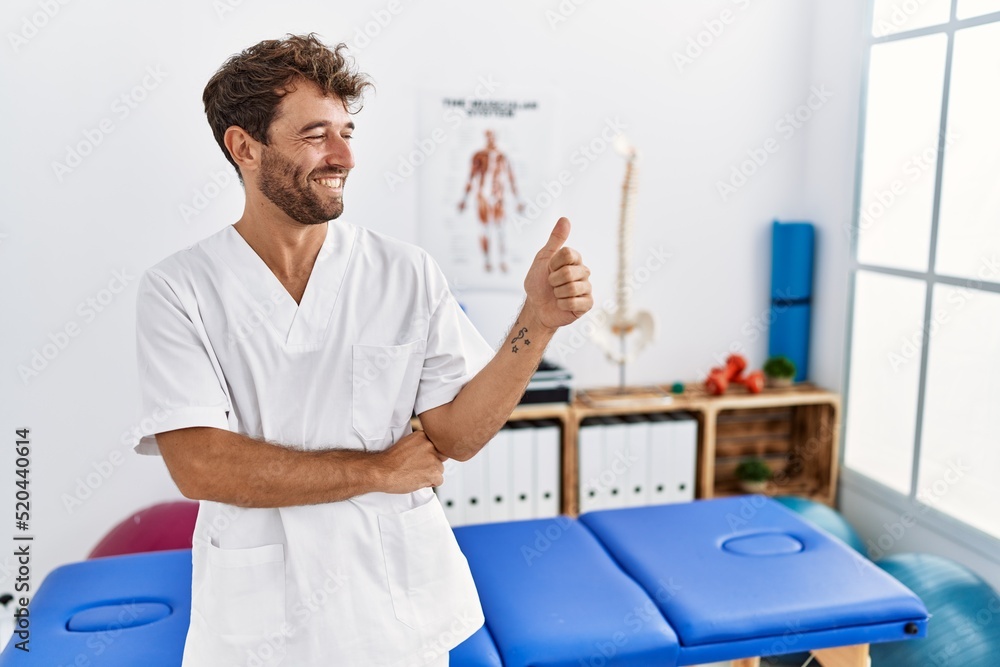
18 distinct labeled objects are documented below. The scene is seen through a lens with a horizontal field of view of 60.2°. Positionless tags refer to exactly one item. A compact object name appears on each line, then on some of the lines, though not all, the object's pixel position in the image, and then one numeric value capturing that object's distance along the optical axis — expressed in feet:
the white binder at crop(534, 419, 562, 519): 9.72
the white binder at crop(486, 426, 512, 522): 9.57
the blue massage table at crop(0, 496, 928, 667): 5.56
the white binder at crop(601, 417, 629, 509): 9.96
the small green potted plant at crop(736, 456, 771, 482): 10.70
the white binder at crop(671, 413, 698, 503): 10.11
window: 8.59
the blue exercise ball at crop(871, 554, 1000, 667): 7.16
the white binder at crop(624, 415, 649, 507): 10.02
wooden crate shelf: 9.91
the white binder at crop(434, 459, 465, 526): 9.51
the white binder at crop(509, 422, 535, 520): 9.64
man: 4.40
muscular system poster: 10.01
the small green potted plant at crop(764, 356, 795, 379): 10.77
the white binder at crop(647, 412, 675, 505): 10.06
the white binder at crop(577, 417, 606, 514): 9.87
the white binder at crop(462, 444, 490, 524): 9.58
